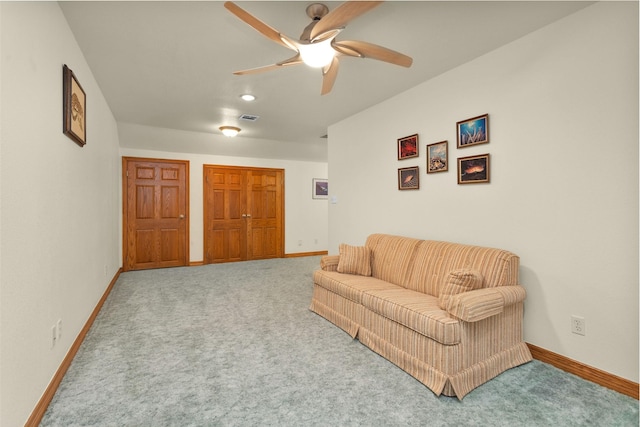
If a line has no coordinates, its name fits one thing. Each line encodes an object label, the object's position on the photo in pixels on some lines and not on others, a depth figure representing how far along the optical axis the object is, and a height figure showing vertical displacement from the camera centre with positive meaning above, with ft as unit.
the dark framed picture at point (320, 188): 24.54 +1.77
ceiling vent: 14.24 +4.28
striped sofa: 6.42 -2.34
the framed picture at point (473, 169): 8.76 +1.19
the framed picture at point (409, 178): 11.01 +1.16
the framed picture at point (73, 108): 6.97 +2.47
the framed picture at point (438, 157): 9.97 +1.72
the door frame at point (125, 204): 18.33 +0.42
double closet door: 20.90 -0.13
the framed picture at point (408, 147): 11.03 +2.27
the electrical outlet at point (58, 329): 6.59 -2.47
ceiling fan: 5.35 +3.38
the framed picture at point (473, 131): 8.79 +2.27
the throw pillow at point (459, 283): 7.10 -1.60
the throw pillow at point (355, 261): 10.79 -1.71
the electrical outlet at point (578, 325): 6.95 -2.52
